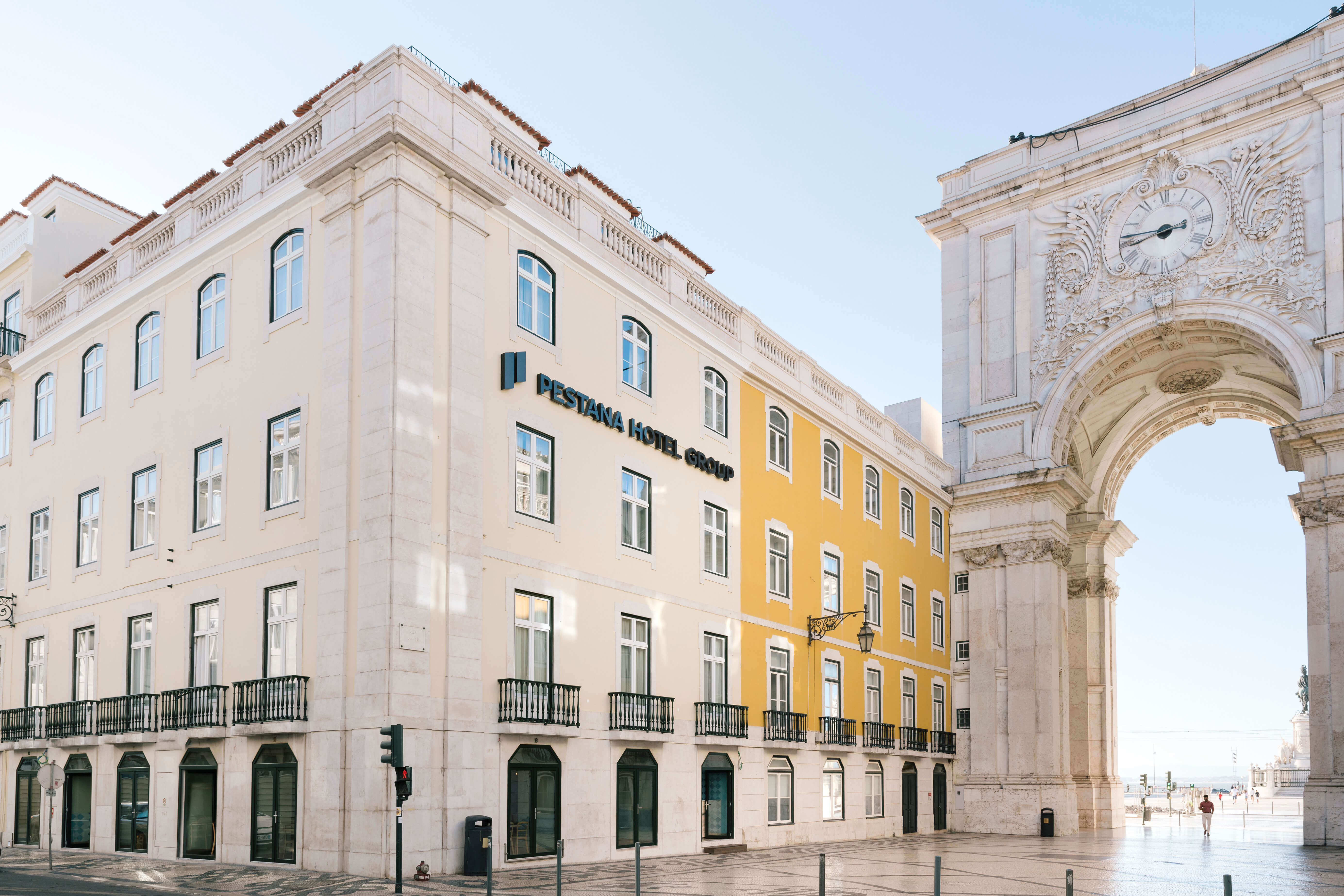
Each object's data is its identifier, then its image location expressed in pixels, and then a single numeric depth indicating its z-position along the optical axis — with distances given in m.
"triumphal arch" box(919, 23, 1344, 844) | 38.00
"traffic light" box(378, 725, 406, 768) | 16.34
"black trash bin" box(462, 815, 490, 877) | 19.09
